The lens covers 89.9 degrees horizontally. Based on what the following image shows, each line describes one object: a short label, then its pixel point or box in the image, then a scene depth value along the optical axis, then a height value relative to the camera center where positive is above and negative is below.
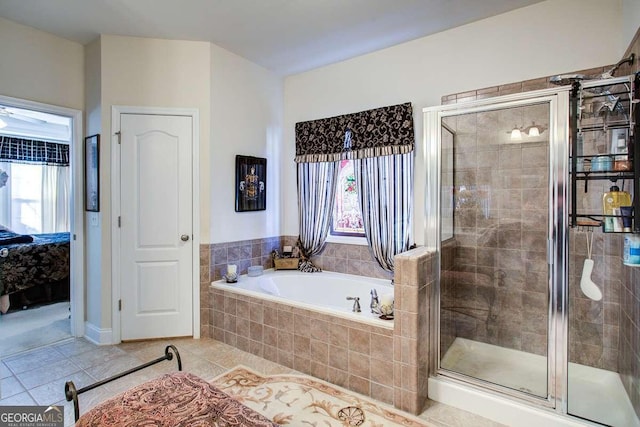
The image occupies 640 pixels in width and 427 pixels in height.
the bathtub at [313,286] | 3.12 -0.75
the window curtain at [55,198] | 6.14 +0.29
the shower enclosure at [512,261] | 1.91 -0.38
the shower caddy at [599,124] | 1.73 +0.51
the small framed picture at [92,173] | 3.00 +0.38
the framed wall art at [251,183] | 3.42 +0.32
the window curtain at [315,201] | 3.58 +0.12
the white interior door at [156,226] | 3.03 -0.13
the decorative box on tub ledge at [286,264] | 3.66 -0.59
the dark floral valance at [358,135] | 3.04 +0.79
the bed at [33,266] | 3.85 -0.67
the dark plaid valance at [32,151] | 5.39 +1.11
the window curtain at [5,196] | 5.57 +0.31
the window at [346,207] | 3.54 +0.05
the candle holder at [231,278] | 3.17 -0.65
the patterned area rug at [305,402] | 1.96 -1.27
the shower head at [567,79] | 1.82 +0.77
